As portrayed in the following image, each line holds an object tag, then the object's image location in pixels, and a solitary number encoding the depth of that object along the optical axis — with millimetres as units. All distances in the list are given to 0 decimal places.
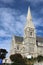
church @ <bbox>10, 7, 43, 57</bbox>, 44674
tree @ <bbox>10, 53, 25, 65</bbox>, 29896
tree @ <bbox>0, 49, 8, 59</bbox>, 35296
